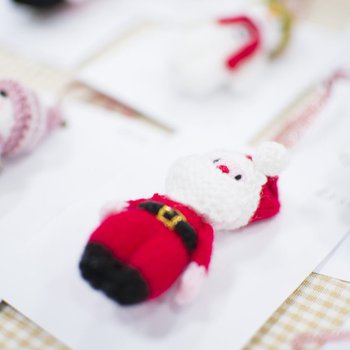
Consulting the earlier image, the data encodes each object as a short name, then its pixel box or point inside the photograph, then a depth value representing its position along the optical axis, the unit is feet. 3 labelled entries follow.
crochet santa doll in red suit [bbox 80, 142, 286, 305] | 1.53
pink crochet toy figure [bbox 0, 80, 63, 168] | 2.12
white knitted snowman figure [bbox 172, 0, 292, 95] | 2.68
